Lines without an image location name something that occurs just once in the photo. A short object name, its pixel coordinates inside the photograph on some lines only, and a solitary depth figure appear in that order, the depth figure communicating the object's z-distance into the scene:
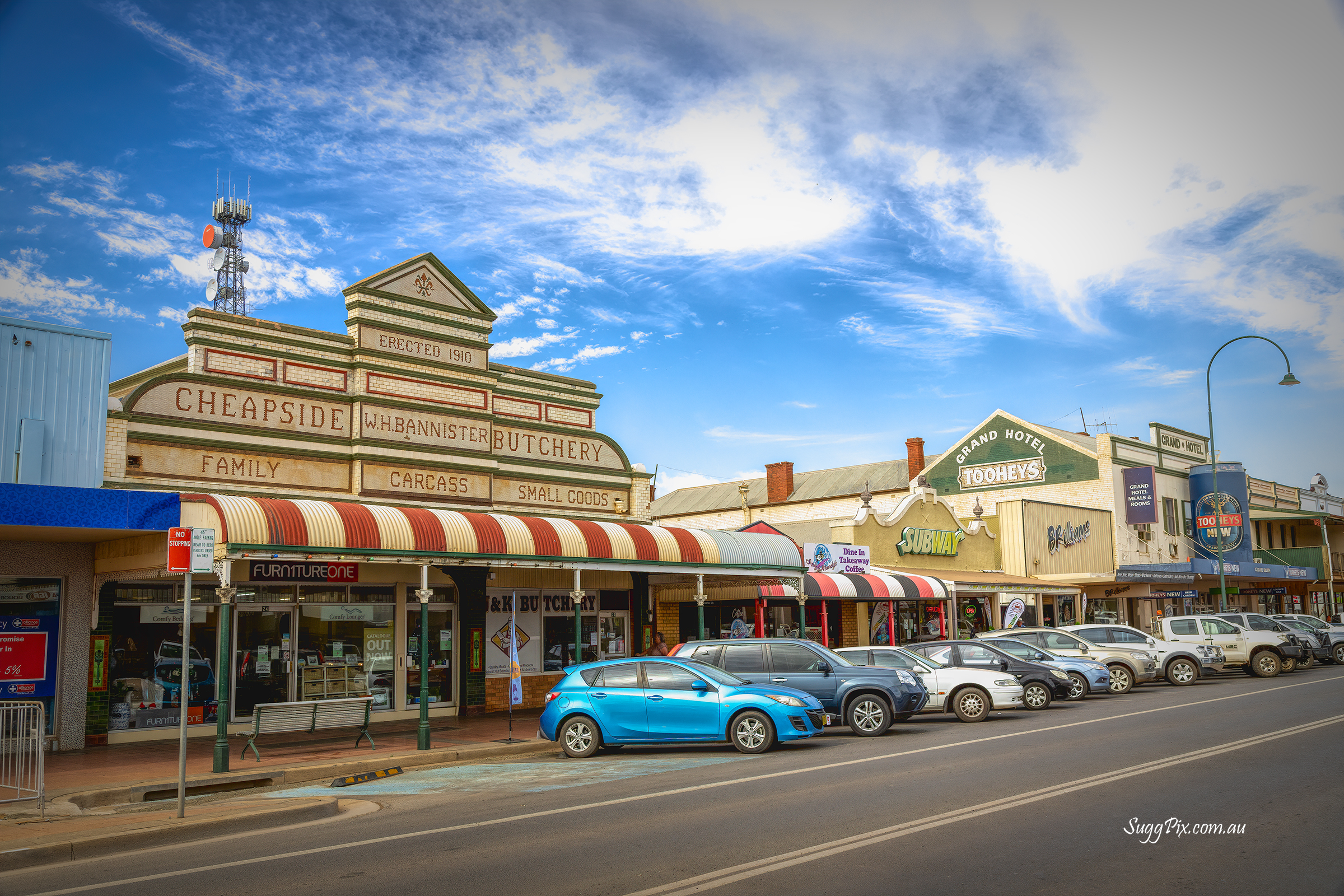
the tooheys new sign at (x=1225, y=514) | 47.59
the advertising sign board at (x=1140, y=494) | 44.25
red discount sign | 16.00
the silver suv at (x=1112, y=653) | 24.17
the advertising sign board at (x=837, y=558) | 27.45
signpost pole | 10.51
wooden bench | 14.84
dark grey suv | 16.64
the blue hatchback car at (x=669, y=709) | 14.61
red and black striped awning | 24.80
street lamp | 33.66
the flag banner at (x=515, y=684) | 17.44
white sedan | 18.58
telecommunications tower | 38.06
